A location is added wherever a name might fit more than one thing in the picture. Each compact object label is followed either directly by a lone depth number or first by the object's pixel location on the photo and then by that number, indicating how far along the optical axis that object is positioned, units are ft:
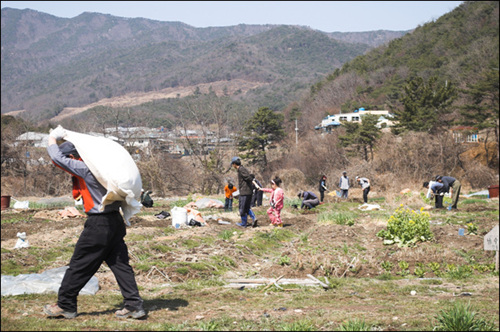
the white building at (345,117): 292.96
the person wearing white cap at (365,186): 79.97
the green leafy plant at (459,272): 29.76
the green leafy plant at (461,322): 15.83
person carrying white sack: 18.19
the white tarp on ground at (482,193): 91.40
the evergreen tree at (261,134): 217.77
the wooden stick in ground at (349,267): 30.48
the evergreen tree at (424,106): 147.84
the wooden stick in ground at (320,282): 26.58
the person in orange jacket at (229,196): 59.47
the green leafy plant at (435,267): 30.68
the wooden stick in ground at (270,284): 25.54
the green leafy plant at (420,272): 30.78
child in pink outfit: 48.24
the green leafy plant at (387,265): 31.90
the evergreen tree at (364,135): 175.01
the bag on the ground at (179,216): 48.06
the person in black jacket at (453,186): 62.39
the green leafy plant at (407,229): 37.24
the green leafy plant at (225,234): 40.64
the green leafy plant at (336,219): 48.91
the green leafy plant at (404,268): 31.17
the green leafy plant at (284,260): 32.01
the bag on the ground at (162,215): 57.45
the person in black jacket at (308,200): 65.46
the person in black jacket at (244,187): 46.70
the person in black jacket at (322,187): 86.46
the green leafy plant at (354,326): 16.08
